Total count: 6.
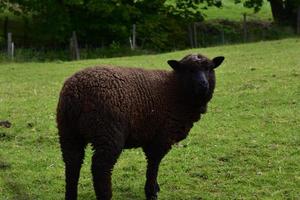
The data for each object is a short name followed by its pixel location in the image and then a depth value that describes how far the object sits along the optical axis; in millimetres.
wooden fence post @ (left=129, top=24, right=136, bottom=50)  36531
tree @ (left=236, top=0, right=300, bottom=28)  41859
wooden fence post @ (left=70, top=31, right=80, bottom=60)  33250
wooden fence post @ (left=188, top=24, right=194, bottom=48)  40084
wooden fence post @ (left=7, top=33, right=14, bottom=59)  30627
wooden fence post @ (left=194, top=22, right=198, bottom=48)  39406
